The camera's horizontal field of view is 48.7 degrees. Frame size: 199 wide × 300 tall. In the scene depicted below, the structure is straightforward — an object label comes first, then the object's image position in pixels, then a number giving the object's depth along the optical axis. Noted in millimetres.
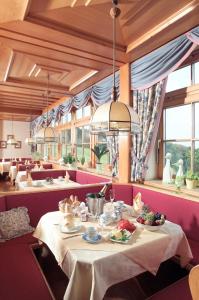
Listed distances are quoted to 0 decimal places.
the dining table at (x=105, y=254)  1202
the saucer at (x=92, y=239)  1416
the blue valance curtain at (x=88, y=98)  3761
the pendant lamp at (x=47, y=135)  3482
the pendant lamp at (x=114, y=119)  1527
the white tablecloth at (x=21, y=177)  3857
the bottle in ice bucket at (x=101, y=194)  1932
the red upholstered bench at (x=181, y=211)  2113
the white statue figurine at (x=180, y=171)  2595
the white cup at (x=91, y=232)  1475
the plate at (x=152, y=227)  1594
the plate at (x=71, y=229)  1568
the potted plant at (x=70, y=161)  5039
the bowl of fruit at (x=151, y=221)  1604
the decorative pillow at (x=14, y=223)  2115
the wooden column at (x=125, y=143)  3162
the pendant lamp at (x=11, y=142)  7266
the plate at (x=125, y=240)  1417
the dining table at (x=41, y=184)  3258
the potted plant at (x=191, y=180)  2418
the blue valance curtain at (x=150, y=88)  2428
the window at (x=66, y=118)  6019
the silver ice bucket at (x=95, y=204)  1880
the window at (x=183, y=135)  2553
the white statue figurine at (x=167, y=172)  2761
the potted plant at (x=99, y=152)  3981
